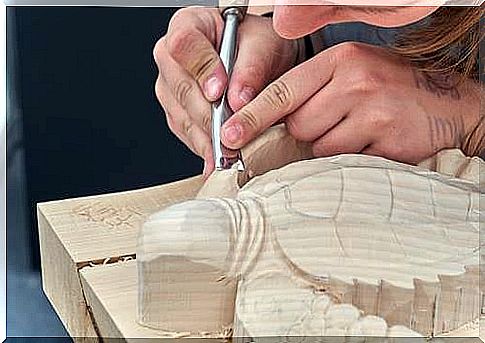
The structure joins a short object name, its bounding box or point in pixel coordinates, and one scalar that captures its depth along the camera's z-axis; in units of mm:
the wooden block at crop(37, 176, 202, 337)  1151
